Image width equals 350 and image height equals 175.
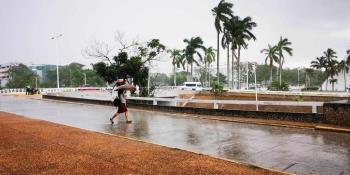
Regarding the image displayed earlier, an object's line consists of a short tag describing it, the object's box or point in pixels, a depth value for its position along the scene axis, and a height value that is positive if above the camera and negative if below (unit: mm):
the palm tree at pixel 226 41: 53875 +8384
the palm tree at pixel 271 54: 69250 +7817
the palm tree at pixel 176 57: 83312 +8665
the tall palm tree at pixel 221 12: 52406 +13033
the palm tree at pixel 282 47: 65938 +9017
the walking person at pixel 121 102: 13094 -534
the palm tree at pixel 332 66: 85250 +6243
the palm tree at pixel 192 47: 71625 +9784
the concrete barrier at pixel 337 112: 10497 -795
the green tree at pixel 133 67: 24391 +1749
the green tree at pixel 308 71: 89000 +5204
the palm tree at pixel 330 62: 85331 +7357
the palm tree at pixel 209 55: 83188 +9147
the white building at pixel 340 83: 84662 +1776
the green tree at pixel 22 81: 95069 +2596
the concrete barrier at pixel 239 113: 11859 -1088
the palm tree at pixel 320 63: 86250 +7282
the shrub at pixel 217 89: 40469 +39
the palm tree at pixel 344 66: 81688 +6491
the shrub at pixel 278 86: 46456 +488
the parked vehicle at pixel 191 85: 59456 +839
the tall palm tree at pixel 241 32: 52938 +9846
